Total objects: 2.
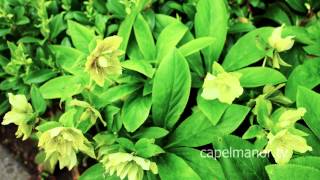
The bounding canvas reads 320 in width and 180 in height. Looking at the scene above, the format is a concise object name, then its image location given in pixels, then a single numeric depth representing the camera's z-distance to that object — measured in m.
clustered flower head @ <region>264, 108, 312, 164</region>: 0.48
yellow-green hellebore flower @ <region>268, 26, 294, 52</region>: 0.55
